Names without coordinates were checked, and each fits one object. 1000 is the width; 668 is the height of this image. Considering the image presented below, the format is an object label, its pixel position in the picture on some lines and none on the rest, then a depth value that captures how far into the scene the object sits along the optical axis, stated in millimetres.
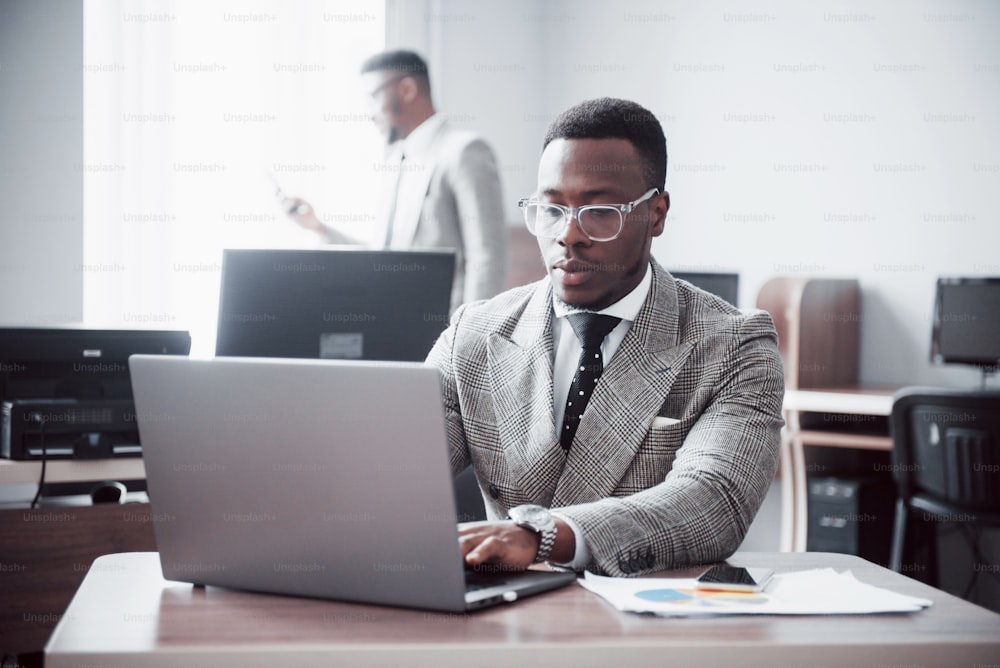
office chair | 2914
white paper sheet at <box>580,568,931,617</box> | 1098
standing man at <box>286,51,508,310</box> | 3312
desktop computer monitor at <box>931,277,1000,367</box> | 3705
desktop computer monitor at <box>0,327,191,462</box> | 2277
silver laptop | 1023
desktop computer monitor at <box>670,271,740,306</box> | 4250
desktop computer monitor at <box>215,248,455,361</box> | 2115
